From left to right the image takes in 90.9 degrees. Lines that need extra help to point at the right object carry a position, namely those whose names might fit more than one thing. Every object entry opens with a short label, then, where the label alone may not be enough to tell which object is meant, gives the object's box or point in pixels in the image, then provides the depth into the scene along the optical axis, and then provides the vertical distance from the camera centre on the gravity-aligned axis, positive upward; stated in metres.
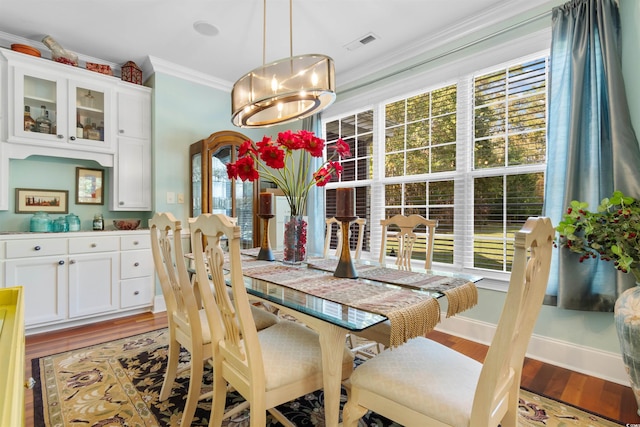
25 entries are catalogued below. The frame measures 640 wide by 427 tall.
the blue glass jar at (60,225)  3.05 -0.14
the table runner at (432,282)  1.40 -0.35
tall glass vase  1.94 -0.17
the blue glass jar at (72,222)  3.10 -0.11
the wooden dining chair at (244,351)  1.11 -0.59
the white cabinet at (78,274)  2.66 -0.58
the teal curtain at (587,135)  1.93 +0.50
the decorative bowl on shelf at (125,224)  3.43 -0.14
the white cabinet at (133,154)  3.33 +0.62
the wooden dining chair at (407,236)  2.16 -0.17
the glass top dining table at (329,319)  1.08 -0.37
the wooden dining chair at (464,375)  0.89 -0.58
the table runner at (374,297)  1.10 -0.35
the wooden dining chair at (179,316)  1.49 -0.55
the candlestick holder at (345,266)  1.64 -0.29
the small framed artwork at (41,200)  3.00 +0.10
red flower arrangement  1.67 +0.28
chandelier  1.83 +0.77
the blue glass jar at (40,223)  2.94 -0.11
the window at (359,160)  3.62 +0.61
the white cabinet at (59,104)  2.77 +1.02
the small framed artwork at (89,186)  3.30 +0.27
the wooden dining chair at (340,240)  2.60 -0.24
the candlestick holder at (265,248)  2.12 -0.25
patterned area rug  1.62 -1.08
